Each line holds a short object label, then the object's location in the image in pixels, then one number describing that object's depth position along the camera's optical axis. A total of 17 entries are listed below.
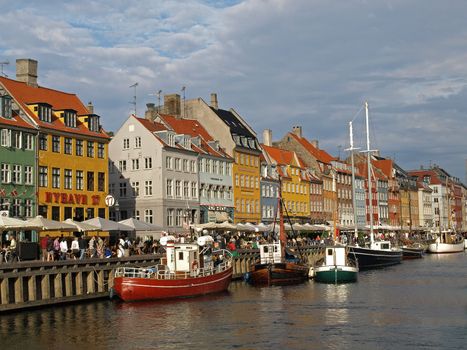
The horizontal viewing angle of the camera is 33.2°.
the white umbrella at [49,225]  43.47
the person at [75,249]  46.72
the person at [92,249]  48.20
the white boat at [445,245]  113.38
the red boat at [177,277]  43.44
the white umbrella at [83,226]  46.66
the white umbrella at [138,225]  51.62
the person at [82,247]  46.50
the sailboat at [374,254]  75.69
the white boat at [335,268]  57.53
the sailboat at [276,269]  55.53
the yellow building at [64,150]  61.53
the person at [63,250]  44.84
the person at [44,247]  44.39
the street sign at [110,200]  53.31
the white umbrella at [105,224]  48.25
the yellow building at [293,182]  106.69
